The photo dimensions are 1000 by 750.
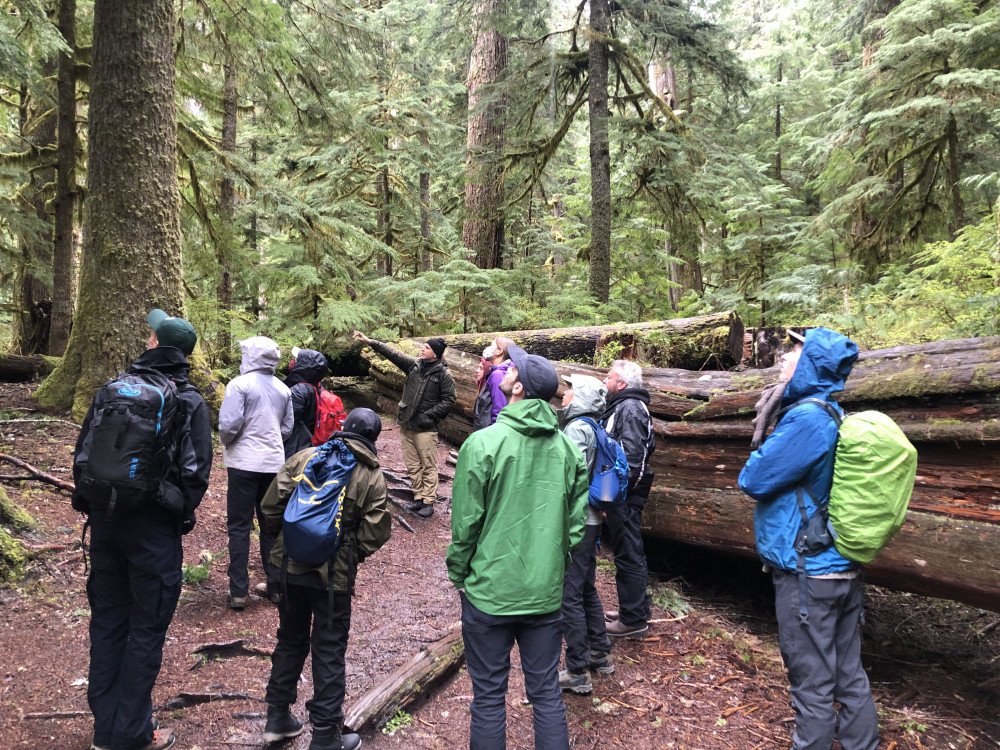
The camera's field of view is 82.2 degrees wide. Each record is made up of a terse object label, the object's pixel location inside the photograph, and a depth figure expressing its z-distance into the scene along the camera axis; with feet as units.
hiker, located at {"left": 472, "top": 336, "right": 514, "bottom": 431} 23.26
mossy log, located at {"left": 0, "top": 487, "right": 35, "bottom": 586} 15.26
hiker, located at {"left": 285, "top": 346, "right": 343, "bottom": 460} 17.87
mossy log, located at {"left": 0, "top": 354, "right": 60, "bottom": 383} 32.40
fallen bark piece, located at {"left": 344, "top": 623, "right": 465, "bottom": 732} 11.93
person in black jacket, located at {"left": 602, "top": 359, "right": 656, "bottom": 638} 16.19
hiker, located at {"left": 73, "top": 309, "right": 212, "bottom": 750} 10.18
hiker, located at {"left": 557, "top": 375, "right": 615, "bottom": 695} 13.89
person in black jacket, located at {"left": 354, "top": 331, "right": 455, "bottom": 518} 24.86
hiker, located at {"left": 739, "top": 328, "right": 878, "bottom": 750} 10.63
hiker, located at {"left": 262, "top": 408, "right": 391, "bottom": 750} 10.77
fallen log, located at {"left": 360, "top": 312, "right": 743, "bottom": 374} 26.30
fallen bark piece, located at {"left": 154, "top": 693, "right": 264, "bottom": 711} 12.05
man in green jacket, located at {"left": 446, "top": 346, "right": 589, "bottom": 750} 9.88
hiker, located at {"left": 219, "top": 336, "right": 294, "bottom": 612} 16.21
